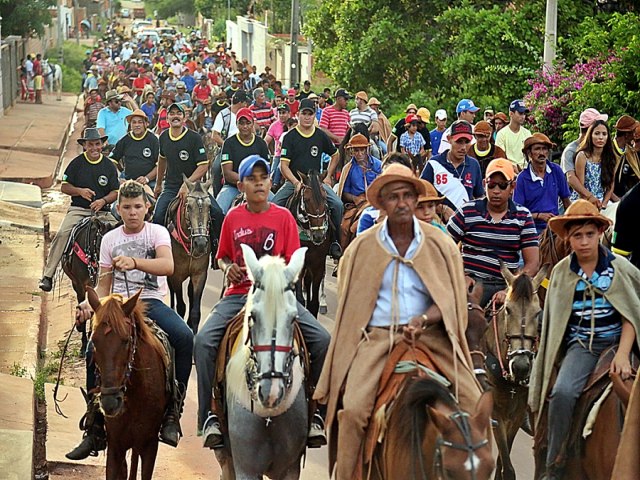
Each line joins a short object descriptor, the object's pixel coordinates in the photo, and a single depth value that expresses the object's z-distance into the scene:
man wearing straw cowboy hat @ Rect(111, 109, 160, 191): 18.36
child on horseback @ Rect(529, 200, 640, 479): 8.16
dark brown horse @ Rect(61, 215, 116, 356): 14.66
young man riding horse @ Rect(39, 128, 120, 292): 14.87
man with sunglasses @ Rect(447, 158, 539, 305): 10.36
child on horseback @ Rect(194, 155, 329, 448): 8.94
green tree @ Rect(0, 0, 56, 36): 47.94
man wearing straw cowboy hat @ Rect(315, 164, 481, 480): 7.50
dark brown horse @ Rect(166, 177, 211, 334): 14.88
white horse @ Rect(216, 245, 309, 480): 7.66
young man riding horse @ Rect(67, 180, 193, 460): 9.52
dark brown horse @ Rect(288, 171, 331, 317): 15.64
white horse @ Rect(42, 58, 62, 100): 58.24
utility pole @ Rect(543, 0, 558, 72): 24.67
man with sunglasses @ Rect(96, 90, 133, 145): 23.48
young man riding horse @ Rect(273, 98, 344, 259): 16.80
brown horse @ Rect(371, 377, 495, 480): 6.38
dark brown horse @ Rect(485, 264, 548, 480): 9.48
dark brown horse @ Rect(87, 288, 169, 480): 8.62
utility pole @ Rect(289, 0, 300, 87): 43.78
